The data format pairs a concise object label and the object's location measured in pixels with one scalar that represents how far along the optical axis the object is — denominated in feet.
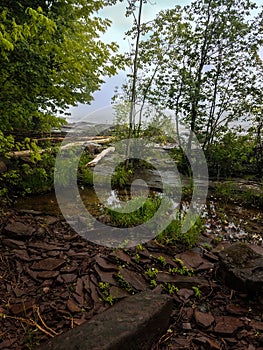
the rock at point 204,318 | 6.16
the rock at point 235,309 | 6.68
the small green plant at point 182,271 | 8.21
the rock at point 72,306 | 6.32
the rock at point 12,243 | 8.97
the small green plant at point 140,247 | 9.40
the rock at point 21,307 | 6.22
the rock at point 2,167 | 16.94
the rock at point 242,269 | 7.20
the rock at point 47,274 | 7.54
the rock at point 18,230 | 9.61
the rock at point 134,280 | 7.39
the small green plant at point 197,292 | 7.24
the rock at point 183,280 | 7.66
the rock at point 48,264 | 7.93
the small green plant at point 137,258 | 8.65
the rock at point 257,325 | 6.05
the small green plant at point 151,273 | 7.91
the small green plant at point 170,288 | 7.29
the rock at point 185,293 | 7.15
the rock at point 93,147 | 27.60
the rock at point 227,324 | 5.95
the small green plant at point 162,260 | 8.56
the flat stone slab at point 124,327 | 4.72
